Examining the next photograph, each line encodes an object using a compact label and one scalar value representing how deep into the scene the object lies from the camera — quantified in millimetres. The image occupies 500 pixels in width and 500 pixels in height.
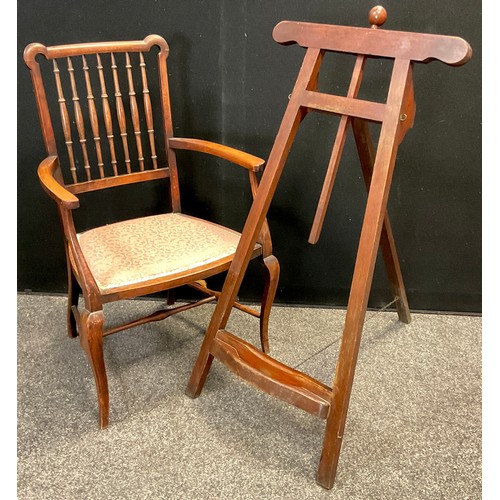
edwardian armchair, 1694
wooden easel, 1486
